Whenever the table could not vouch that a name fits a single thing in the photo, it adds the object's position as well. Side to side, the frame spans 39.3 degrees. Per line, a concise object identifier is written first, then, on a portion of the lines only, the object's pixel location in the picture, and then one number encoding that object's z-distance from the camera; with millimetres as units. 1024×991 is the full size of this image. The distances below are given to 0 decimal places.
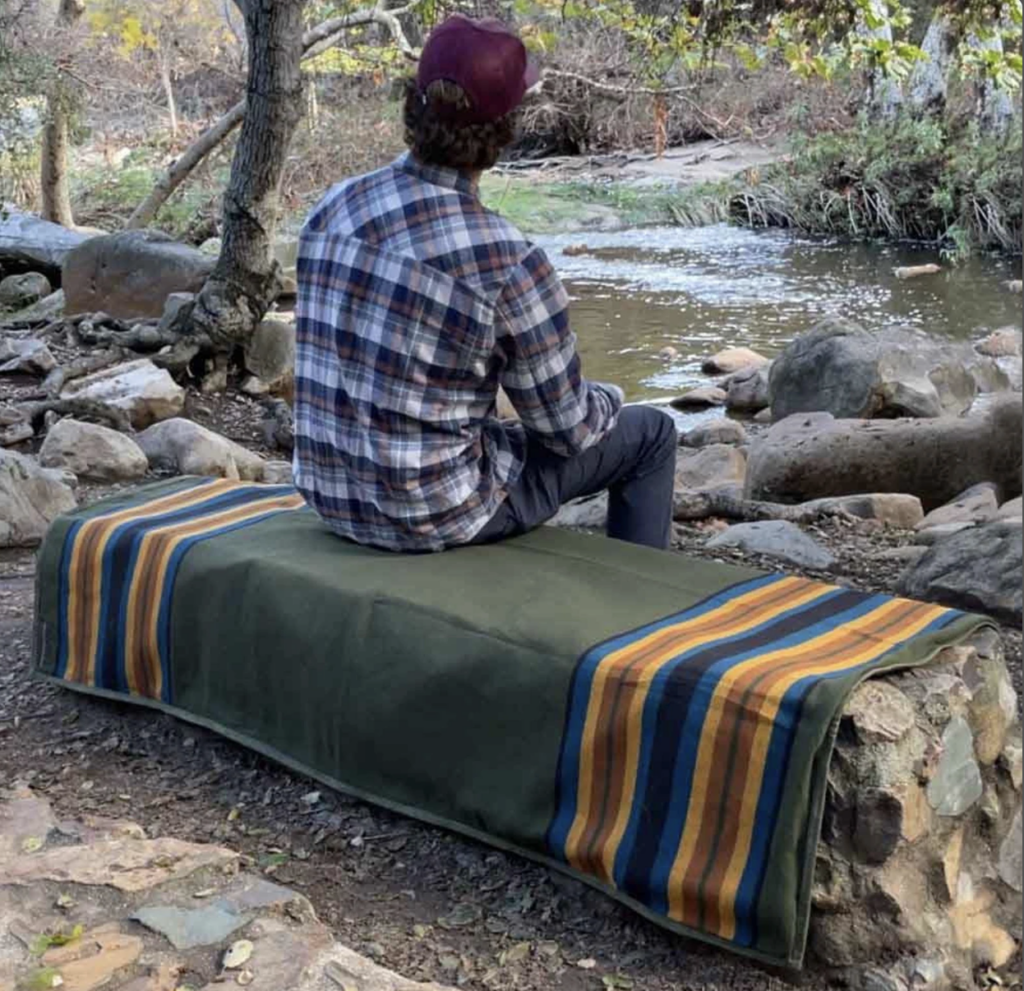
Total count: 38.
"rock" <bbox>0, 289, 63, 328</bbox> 9102
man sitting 2646
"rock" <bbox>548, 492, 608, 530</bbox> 5027
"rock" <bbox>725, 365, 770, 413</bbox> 9195
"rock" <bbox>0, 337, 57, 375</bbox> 7434
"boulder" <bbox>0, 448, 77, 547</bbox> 4656
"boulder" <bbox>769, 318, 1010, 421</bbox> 8203
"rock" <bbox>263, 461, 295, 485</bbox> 5926
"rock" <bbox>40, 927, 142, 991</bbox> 1989
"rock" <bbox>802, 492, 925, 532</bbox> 5438
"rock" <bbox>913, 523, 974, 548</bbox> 4775
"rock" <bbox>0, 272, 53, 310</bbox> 10508
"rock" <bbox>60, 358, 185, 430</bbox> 6633
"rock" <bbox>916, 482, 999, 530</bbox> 5250
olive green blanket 2191
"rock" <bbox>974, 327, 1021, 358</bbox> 9906
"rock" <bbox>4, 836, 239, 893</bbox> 2264
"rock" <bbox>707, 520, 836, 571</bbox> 4457
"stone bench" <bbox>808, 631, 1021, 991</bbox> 2172
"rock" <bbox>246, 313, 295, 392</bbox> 7449
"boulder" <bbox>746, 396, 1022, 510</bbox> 6023
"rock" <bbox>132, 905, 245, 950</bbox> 2102
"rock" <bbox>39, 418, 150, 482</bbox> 5723
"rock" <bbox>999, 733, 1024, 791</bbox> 2428
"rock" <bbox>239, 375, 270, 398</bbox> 7391
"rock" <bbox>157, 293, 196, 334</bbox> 7277
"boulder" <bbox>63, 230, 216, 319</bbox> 8477
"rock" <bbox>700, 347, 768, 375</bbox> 10039
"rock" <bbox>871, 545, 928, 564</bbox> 4484
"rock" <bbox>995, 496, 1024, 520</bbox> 4588
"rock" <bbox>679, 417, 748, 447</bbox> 7984
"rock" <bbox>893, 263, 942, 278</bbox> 13562
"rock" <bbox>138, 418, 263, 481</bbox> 5785
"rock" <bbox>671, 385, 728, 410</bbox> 9289
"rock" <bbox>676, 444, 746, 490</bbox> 6652
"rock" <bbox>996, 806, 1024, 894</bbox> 2383
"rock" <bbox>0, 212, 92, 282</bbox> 11156
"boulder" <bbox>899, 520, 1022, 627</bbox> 3541
